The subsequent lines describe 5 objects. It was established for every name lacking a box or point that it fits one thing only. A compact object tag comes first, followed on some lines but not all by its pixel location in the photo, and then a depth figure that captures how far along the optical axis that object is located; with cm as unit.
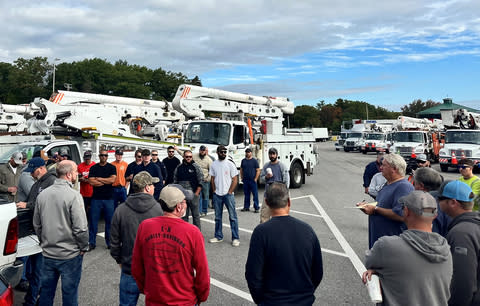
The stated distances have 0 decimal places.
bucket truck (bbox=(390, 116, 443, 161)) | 2480
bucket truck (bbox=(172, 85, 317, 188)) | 1276
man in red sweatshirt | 288
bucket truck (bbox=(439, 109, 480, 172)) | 1981
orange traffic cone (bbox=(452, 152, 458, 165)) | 2000
